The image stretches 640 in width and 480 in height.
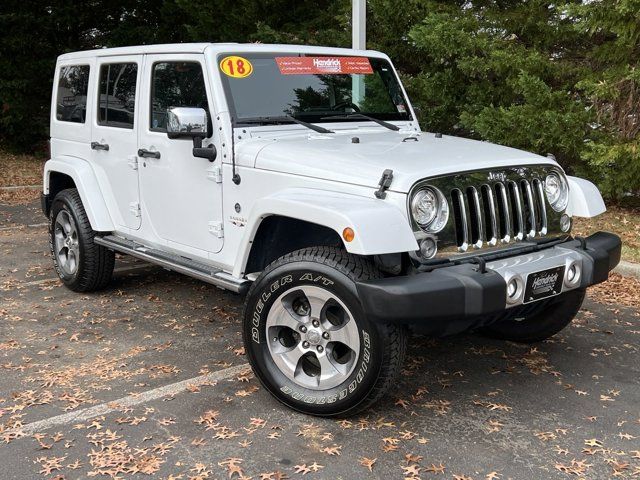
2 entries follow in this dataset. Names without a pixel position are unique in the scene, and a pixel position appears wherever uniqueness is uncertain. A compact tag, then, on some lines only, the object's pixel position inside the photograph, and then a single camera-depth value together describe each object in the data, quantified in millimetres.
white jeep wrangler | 3621
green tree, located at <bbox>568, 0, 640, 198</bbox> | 8375
